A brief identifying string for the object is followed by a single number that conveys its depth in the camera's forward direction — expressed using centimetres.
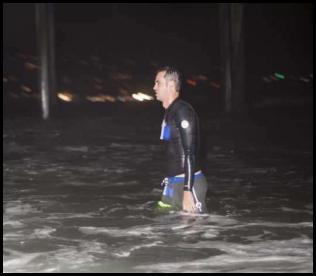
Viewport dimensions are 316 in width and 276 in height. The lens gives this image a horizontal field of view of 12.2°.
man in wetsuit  1453
